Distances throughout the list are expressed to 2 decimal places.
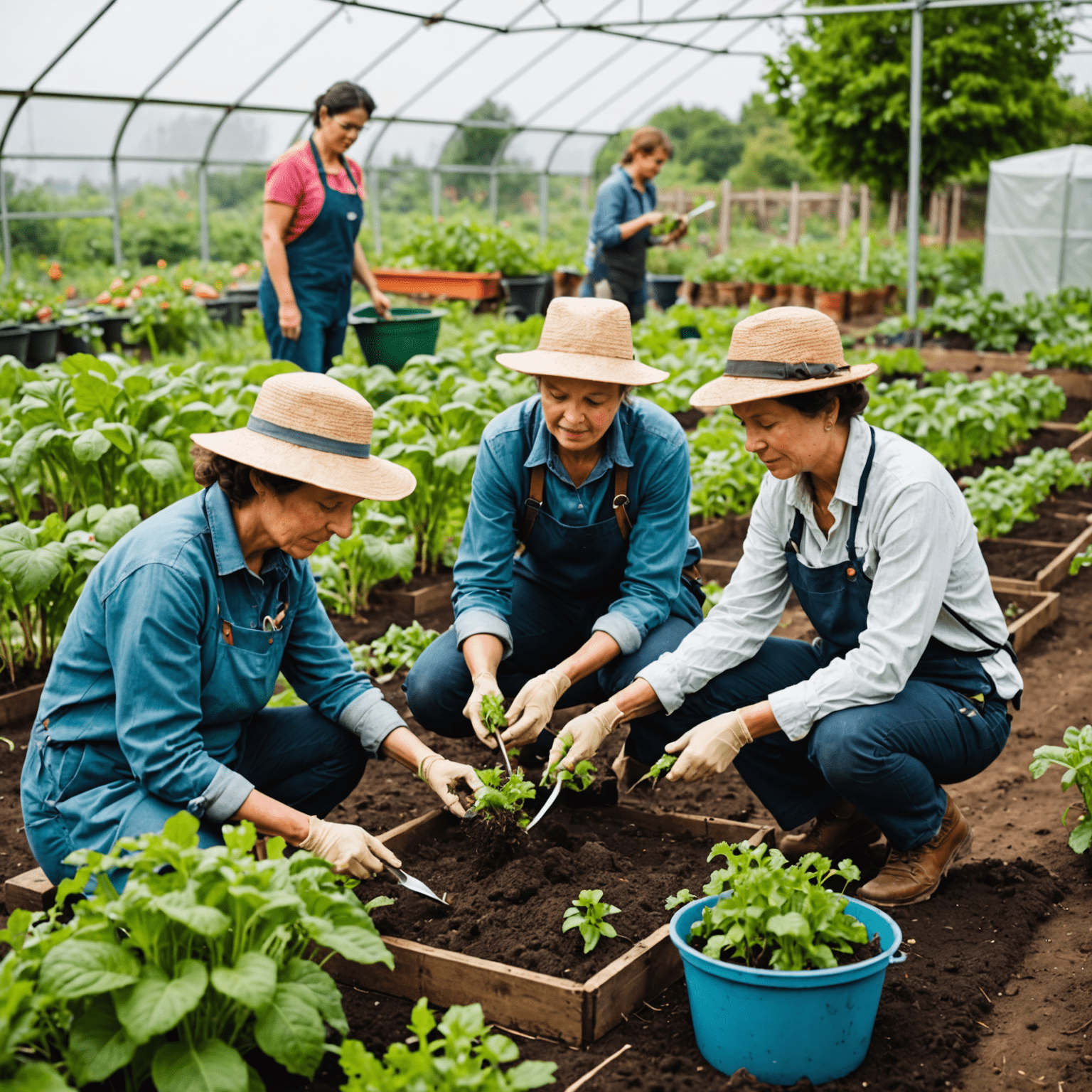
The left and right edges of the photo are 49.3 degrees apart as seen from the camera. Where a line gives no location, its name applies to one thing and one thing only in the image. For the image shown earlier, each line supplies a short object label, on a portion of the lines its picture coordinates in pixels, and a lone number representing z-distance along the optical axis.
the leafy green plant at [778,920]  2.05
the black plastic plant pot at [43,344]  9.41
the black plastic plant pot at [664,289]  14.59
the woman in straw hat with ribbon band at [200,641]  2.29
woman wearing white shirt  2.62
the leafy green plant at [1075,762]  2.79
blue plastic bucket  2.02
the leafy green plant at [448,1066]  1.71
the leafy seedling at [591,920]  2.36
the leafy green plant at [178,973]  1.69
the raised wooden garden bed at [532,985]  2.21
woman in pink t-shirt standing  6.12
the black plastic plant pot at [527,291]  12.37
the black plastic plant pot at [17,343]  9.02
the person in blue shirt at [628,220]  8.16
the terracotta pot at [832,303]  14.93
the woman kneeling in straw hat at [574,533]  3.10
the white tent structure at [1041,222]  14.05
